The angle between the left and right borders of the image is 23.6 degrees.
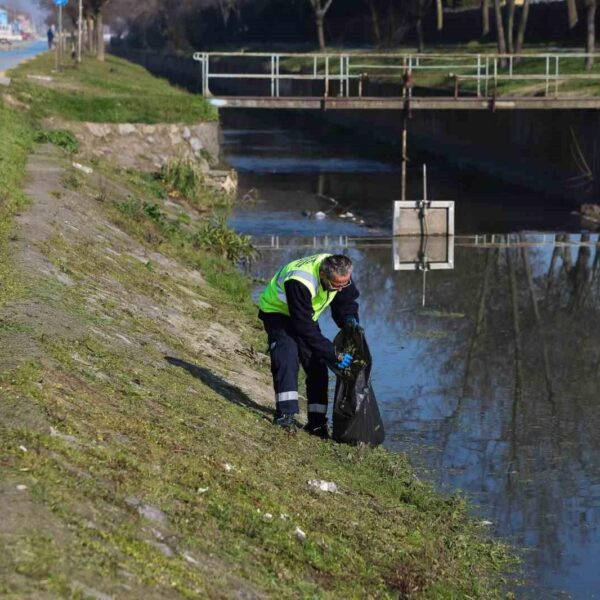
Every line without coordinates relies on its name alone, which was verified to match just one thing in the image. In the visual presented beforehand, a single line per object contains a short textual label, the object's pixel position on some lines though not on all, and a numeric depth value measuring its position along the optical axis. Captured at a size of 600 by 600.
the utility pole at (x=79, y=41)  51.56
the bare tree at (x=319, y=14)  68.75
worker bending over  9.57
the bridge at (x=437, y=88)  30.59
